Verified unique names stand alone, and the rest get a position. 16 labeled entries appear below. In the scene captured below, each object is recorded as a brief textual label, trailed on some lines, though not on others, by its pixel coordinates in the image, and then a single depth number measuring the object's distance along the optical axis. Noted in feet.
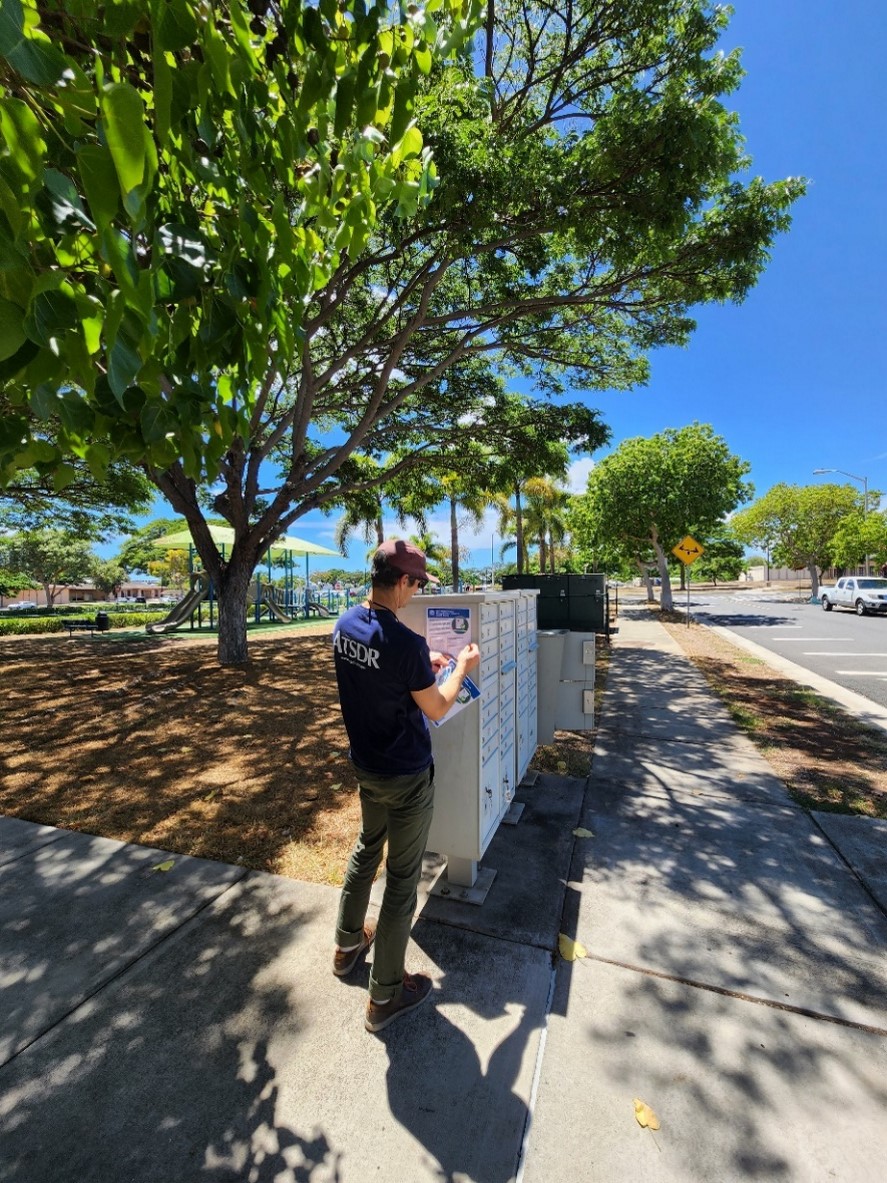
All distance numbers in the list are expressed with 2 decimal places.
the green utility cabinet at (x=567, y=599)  20.98
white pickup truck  75.20
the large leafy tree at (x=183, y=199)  3.27
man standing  7.13
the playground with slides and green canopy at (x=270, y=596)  59.47
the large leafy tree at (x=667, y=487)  77.51
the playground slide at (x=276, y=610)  74.18
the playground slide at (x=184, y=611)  60.23
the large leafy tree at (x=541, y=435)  34.14
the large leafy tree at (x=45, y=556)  136.15
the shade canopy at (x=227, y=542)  57.11
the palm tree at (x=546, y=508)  105.81
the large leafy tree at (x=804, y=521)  133.28
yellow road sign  62.59
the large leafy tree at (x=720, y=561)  90.33
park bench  60.39
